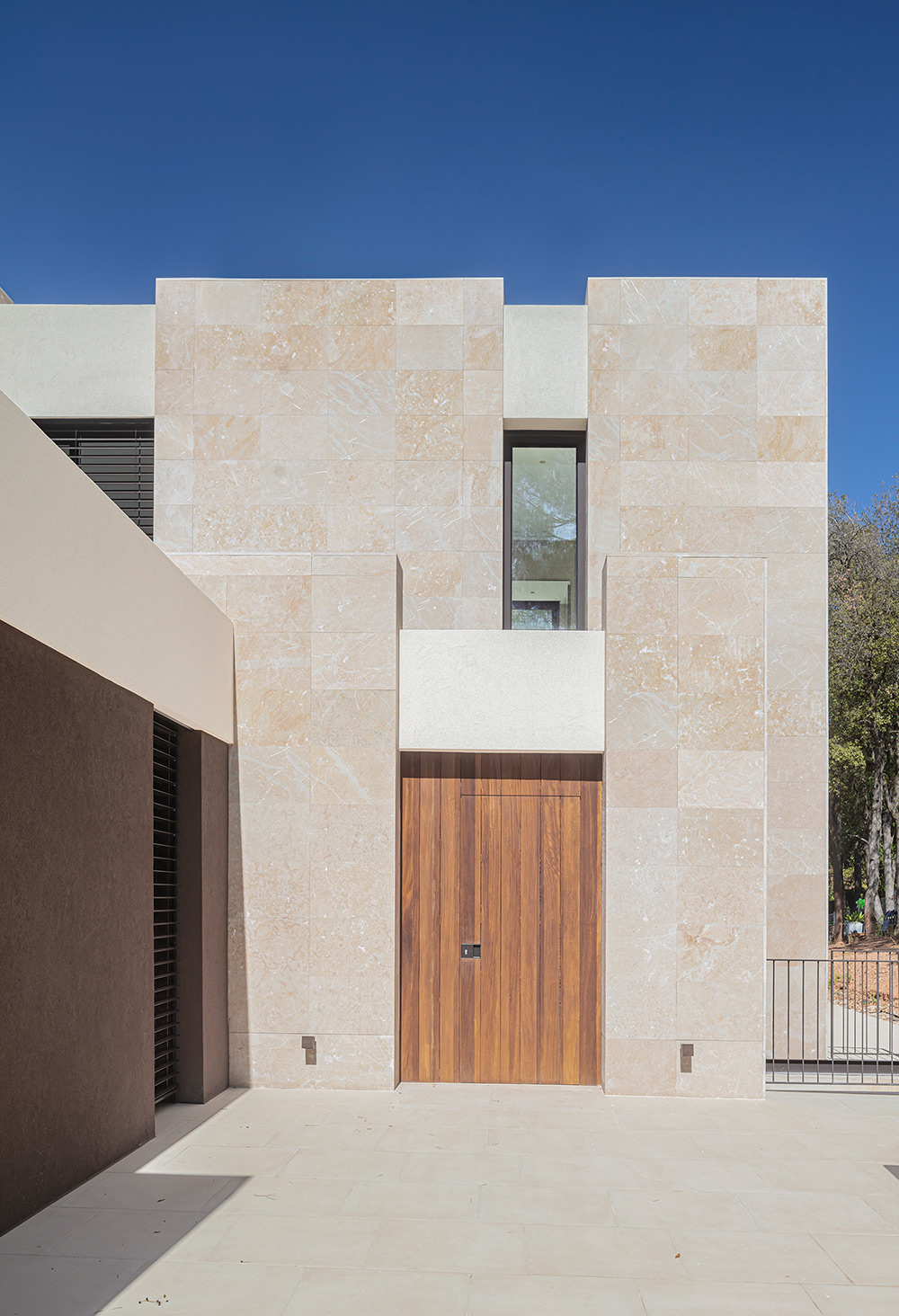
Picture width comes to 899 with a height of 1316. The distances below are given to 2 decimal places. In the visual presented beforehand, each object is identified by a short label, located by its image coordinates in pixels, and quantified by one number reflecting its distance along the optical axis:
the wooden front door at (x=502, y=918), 8.87
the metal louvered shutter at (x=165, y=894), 8.06
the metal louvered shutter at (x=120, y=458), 11.23
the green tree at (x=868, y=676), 23.92
